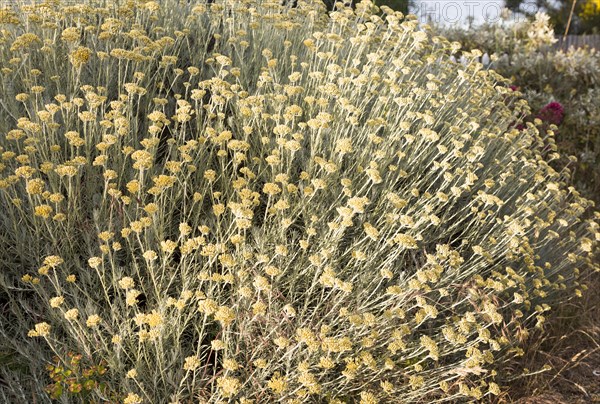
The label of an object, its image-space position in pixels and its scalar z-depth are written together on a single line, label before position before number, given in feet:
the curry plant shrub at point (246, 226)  7.63
